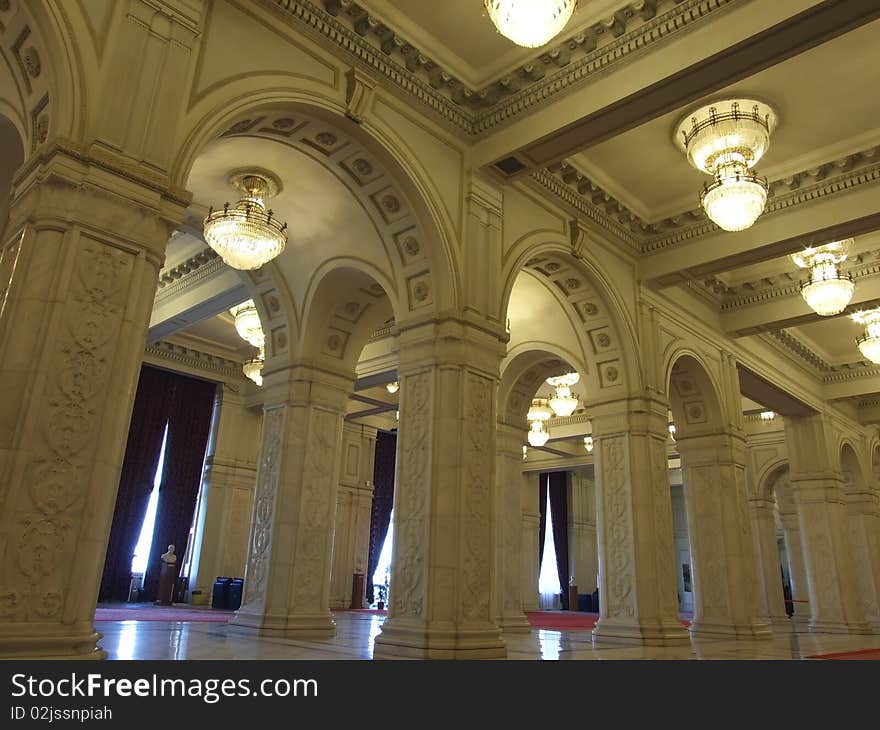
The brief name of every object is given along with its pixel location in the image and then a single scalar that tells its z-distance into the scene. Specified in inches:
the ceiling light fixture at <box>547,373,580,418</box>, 506.6
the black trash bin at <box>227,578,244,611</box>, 484.7
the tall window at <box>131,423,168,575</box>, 542.0
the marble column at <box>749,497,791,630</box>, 654.5
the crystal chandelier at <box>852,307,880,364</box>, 398.6
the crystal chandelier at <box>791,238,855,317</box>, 324.8
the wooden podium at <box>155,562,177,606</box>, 507.2
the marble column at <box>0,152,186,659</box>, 137.6
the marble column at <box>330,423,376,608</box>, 636.7
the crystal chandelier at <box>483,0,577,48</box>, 174.4
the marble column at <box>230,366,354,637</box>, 291.6
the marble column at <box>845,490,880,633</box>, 577.6
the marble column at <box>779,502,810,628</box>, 730.2
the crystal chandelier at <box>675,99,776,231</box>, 249.8
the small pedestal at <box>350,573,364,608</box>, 642.8
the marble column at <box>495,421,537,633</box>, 387.2
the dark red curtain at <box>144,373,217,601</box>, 540.1
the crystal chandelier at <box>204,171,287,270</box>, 257.6
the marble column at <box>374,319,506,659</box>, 222.2
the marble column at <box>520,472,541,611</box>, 698.2
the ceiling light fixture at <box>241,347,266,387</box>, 426.4
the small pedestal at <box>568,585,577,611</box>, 847.1
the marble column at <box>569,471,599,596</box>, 911.0
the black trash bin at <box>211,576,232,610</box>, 487.5
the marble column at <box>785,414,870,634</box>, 513.3
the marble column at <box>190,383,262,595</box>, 541.3
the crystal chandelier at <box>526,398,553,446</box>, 539.5
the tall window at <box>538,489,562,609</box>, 904.9
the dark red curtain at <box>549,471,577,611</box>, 908.6
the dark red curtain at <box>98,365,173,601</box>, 517.3
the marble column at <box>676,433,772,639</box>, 373.4
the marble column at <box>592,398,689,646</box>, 313.6
